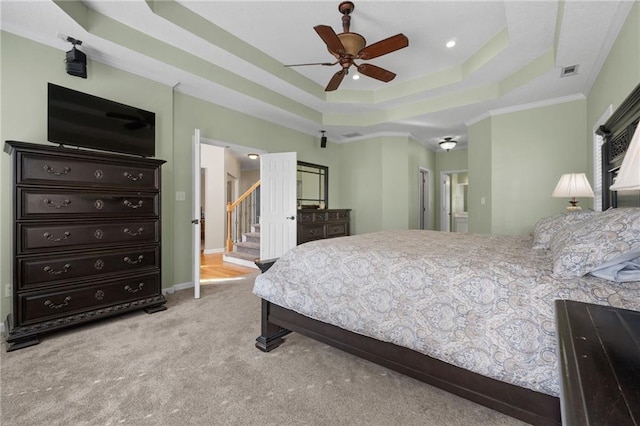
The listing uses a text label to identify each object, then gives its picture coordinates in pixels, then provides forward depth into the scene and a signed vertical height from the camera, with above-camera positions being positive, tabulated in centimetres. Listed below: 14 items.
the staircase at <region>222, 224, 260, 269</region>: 540 -78
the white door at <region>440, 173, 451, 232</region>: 731 +17
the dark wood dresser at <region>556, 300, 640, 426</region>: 47 -33
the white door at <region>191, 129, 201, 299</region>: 332 -8
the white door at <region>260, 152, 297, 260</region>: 455 +16
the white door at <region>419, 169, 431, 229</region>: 705 +27
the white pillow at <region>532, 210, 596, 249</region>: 186 -9
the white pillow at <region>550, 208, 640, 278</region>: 113 -13
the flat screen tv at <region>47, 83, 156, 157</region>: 246 +85
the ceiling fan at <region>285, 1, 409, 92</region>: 255 +157
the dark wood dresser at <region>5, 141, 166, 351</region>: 214 -22
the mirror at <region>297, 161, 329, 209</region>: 584 +57
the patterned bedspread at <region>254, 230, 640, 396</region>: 117 -44
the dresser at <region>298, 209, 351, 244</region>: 484 -21
